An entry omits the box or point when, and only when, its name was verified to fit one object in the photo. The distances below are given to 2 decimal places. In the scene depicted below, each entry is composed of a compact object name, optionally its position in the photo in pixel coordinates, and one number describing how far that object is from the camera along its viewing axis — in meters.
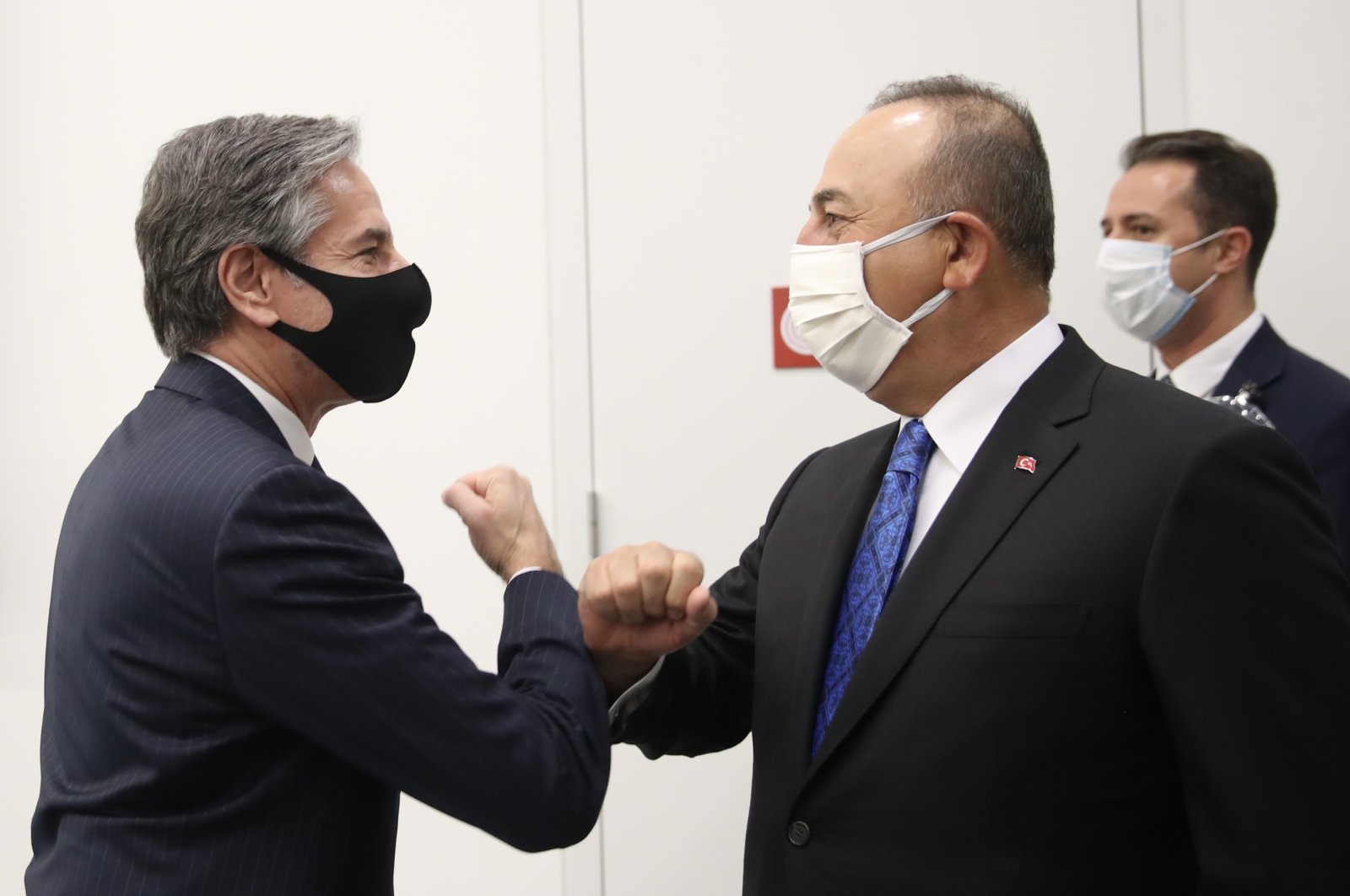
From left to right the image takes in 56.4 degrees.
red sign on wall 2.81
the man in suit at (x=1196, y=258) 2.51
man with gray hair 1.21
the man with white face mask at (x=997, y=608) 1.23
